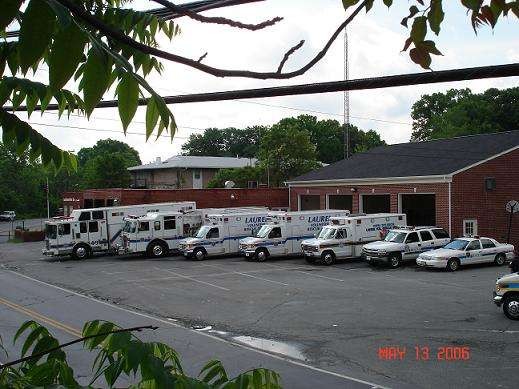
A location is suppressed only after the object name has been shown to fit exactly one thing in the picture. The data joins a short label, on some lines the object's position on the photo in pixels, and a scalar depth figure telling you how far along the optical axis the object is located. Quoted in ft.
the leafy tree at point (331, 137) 387.34
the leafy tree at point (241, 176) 219.00
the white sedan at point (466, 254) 92.02
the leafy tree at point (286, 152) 208.95
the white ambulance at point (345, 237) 105.50
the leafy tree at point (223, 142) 455.22
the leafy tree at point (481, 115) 263.08
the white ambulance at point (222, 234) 115.85
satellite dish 172.96
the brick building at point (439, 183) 117.50
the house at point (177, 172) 261.03
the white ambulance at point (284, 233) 112.37
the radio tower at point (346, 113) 173.60
